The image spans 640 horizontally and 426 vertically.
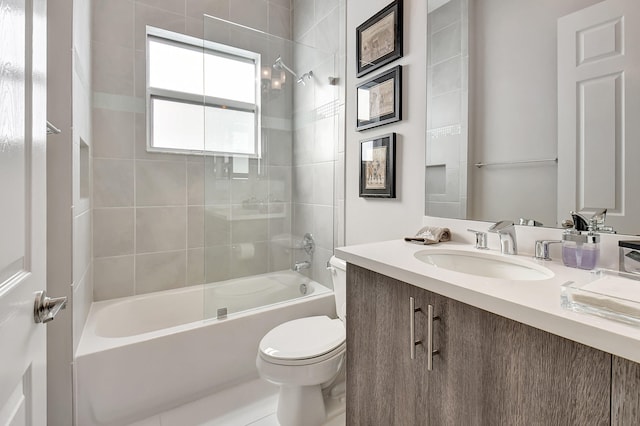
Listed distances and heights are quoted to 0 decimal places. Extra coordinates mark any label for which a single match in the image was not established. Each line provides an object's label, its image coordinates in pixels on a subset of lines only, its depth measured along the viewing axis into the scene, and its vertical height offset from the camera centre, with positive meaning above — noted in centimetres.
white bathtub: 139 -73
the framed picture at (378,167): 155 +24
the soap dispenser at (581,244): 81 -10
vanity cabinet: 49 -34
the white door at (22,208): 52 +1
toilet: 130 -69
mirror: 82 +34
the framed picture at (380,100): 150 +61
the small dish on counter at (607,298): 47 -15
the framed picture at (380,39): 149 +94
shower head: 212 +103
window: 197 +84
